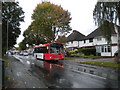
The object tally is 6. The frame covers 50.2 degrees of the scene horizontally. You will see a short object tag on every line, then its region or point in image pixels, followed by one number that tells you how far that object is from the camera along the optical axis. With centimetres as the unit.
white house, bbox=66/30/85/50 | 4912
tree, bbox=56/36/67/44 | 3347
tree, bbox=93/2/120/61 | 1361
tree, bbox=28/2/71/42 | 3133
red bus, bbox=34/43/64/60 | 2094
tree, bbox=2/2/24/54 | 2646
